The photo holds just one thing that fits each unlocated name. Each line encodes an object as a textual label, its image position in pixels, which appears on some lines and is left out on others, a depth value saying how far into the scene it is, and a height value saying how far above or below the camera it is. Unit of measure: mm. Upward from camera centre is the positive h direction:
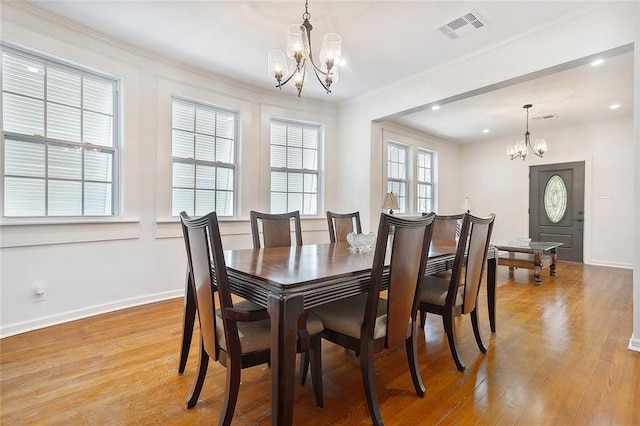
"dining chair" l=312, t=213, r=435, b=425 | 1533 -548
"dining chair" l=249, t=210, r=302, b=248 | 2807 -170
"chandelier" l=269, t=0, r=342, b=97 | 2160 +1122
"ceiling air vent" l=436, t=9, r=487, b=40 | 2754 +1743
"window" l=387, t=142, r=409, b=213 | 6219 +840
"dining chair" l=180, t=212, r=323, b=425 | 1394 -580
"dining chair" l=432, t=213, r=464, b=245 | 3330 -163
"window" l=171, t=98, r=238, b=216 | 3764 +657
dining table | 1295 -353
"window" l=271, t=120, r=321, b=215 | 4668 +688
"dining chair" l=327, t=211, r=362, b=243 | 3246 -145
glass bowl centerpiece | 2318 -229
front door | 6164 +168
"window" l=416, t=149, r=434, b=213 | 6888 +714
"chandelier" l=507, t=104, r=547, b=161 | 5293 +1128
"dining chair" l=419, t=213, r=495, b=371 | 2061 -526
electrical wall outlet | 2744 -757
